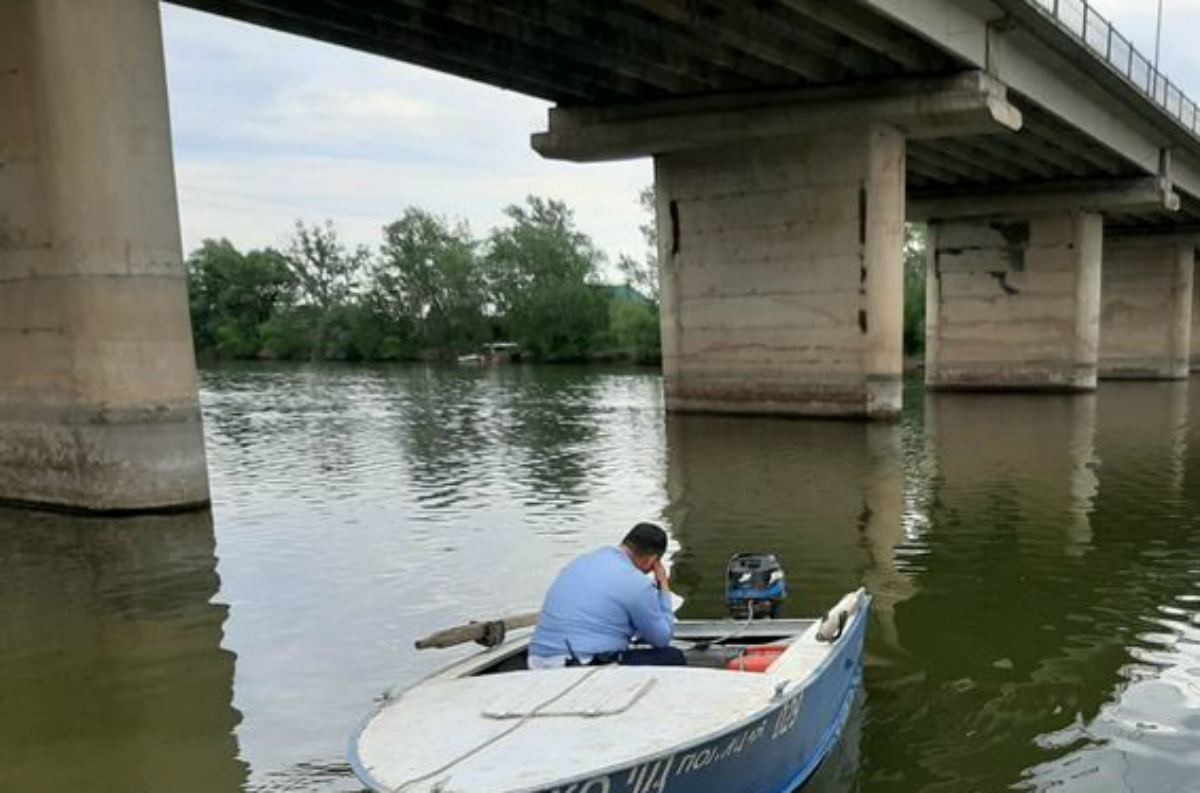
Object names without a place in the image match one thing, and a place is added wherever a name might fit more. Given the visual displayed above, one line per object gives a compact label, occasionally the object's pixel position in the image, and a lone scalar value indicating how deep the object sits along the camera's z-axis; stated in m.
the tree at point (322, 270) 94.38
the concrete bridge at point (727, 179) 12.43
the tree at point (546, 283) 74.38
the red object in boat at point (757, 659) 5.69
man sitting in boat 5.34
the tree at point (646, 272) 74.56
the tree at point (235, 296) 96.12
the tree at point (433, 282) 81.88
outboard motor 7.00
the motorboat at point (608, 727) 3.94
